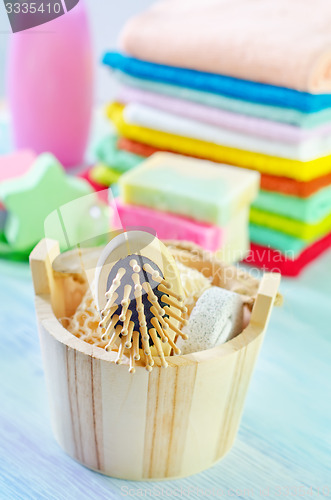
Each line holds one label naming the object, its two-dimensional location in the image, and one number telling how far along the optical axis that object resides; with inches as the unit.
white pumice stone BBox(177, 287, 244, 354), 23.9
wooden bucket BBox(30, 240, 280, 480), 23.3
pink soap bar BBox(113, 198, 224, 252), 31.0
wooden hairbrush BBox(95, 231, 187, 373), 22.7
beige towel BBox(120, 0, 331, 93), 31.1
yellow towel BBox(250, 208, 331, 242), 32.6
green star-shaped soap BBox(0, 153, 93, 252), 31.5
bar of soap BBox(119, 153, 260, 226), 30.9
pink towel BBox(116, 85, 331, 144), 31.7
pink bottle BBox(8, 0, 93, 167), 36.2
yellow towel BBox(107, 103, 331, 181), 32.1
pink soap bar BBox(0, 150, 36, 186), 32.9
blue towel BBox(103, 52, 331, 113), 31.2
